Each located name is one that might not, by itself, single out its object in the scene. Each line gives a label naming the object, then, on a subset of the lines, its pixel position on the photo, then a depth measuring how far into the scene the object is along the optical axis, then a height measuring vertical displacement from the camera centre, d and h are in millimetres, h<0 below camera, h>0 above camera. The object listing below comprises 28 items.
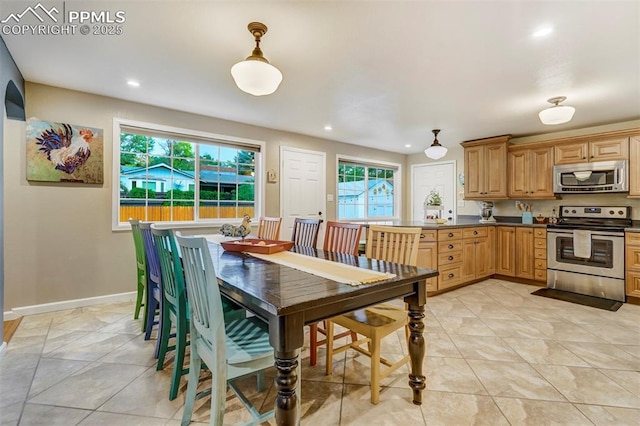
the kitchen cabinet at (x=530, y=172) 4496 +660
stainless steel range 3621 -501
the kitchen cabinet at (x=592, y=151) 3871 +880
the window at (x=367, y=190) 5910 +488
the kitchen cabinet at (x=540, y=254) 4262 -592
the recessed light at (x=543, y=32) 2066 +1301
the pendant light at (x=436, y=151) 4234 +902
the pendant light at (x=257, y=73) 1928 +933
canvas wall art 2988 +636
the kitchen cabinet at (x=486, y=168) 4867 +784
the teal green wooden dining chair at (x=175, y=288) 1669 -463
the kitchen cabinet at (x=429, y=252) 3660 -484
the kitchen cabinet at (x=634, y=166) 3762 +619
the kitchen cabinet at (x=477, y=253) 4184 -594
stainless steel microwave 3863 +509
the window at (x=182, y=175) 3584 +509
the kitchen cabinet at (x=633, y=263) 3502 -586
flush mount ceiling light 3094 +1066
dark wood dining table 1142 -378
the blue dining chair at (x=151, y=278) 2064 -495
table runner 1500 -329
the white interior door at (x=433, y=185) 6047 +620
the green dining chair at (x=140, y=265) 2533 -469
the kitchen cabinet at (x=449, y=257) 3812 -593
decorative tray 2199 -257
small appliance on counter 5164 +8
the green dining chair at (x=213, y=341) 1255 -641
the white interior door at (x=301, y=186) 4859 +472
